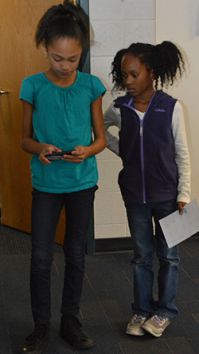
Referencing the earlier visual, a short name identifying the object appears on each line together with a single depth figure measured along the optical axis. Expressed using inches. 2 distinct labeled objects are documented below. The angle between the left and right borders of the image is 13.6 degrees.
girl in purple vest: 142.7
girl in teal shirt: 134.1
